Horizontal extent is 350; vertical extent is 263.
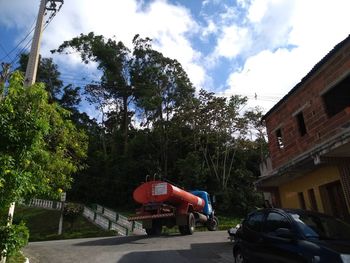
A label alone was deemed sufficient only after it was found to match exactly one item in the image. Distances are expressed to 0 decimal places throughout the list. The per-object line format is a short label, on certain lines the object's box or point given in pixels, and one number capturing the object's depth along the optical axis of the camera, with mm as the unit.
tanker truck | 18078
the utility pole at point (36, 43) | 11547
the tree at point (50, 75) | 53681
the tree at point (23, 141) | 7582
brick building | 12453
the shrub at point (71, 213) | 27844
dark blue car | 5820
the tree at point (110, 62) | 49938
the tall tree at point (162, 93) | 44656
